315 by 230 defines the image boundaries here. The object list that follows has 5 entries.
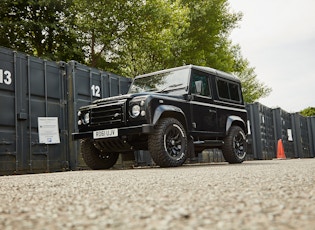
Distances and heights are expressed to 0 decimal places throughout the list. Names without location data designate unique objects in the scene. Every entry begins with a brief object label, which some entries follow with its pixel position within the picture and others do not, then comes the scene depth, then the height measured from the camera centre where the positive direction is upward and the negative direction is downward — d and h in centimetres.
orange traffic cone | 1447 -3
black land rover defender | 647 +72
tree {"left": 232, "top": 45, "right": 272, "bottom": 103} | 3372 +609
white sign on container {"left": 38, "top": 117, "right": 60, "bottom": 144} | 774 +71
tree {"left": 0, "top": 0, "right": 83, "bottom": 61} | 1783 +659
